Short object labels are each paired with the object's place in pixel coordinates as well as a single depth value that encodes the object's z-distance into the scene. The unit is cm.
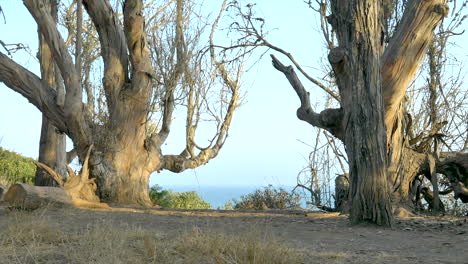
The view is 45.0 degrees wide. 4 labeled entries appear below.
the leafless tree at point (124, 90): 1107
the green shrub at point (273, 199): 1343
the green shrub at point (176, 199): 1513
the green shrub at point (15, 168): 1784
